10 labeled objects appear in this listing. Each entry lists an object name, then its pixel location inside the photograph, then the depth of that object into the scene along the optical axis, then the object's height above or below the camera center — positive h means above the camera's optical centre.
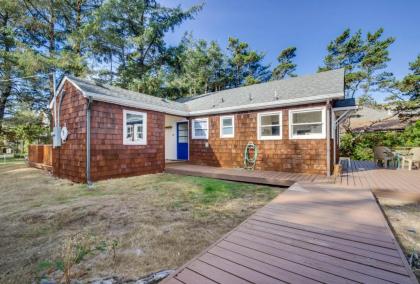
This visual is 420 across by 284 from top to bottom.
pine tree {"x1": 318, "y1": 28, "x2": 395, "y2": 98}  16.02 +7.40
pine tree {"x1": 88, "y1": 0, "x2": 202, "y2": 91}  14.99 +8.22
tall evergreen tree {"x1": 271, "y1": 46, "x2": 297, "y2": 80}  22.36 +8.84
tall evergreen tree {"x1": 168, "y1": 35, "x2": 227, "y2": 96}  20.09 +8.11
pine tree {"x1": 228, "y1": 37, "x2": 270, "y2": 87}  22.28 +9.14
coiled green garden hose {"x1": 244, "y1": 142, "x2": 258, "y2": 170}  7.67 -0.50
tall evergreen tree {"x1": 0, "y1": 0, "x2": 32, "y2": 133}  13.02 +5.64
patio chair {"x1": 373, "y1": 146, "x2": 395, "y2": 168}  7.53 -0.40
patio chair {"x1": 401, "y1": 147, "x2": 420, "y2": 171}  7.17 -0.44
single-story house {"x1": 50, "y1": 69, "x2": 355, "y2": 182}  6.33 +0.57
